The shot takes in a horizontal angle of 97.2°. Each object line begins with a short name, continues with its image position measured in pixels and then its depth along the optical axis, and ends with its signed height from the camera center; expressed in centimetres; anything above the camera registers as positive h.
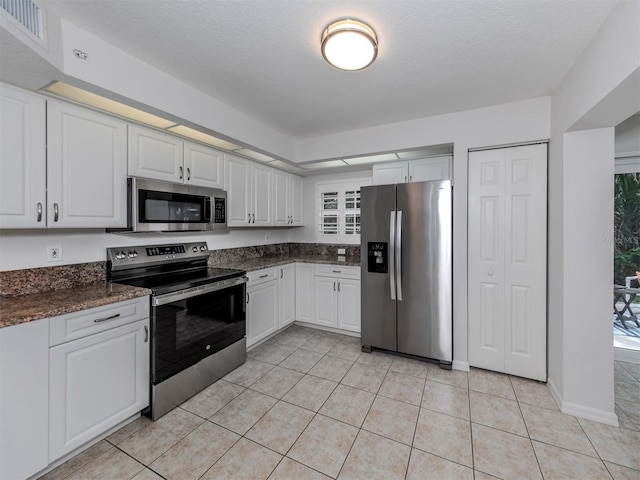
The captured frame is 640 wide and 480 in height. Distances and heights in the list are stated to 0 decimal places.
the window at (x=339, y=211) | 398 +39
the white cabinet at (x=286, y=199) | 374 +55
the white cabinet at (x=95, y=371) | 154 -81
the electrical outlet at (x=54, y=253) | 193 -12
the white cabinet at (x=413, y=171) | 308 +78
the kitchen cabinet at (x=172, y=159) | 219 +68
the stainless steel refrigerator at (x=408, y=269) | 271 -31
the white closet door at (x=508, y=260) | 245 -19
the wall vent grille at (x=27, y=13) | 127 +104
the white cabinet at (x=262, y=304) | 298 -75
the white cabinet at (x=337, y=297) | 341 -73
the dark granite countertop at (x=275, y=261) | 316 -29
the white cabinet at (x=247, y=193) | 305 +53
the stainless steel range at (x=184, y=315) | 201 -63
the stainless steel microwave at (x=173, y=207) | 214 +26
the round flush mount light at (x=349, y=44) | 154 +110
